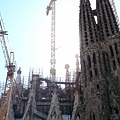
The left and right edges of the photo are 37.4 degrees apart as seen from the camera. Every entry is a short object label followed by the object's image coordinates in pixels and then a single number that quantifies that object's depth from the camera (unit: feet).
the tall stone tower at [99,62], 97.22
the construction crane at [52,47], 171.29
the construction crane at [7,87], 112.28
